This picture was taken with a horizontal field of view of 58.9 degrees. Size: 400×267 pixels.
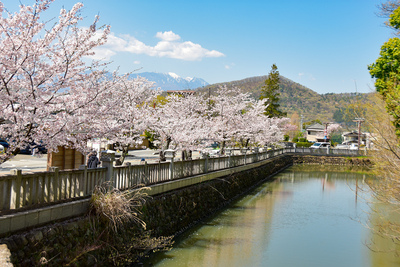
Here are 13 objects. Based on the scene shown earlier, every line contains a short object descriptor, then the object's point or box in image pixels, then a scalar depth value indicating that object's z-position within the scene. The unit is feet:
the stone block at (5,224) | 21.33
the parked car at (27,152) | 94.59
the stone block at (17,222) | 22.15
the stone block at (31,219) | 23.37
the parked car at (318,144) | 244.85
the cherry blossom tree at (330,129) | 352.08
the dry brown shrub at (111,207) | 29.86
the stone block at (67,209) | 26.84
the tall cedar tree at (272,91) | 191.42
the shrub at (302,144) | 255.93
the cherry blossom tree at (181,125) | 64.13
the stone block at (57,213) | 25.77
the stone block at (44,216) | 24.51
